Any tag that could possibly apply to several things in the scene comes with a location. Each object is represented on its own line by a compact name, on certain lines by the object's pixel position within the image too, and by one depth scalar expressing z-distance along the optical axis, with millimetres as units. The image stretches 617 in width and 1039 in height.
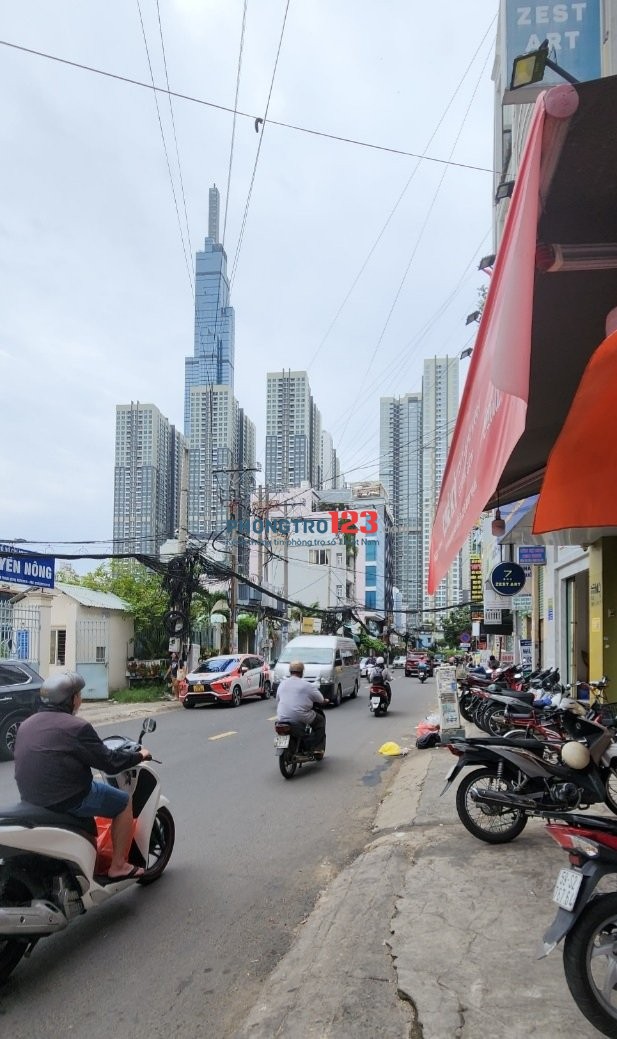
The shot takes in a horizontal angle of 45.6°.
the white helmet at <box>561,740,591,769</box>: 5320
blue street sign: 18047
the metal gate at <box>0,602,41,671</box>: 18962
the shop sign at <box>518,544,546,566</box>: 16906
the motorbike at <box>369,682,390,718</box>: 17906
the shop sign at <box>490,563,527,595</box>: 14305
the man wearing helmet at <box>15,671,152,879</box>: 4031
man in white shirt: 9508
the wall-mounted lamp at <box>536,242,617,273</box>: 3449
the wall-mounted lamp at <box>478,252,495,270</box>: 6921
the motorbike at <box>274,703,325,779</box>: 9328
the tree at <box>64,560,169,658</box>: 26406
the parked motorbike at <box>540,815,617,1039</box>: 2889
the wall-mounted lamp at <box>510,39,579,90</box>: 3195
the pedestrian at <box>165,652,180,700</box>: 24484
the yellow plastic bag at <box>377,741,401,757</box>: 11492
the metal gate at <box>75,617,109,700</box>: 23047
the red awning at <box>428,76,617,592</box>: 2393
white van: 20062
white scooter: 3607
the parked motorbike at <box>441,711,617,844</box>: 5465
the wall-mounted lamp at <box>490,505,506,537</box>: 10139
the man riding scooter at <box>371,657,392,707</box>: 18016
